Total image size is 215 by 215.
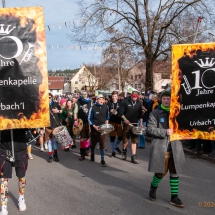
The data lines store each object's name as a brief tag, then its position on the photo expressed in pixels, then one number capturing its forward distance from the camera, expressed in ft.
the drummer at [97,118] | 25.59
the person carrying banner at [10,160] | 14.02
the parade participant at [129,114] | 26.43
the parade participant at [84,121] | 27.33
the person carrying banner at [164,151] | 14.89
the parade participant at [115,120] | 29.27
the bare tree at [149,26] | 57.52
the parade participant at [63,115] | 31.01
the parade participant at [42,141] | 32.42
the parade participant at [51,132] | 26.96
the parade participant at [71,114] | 29.41
